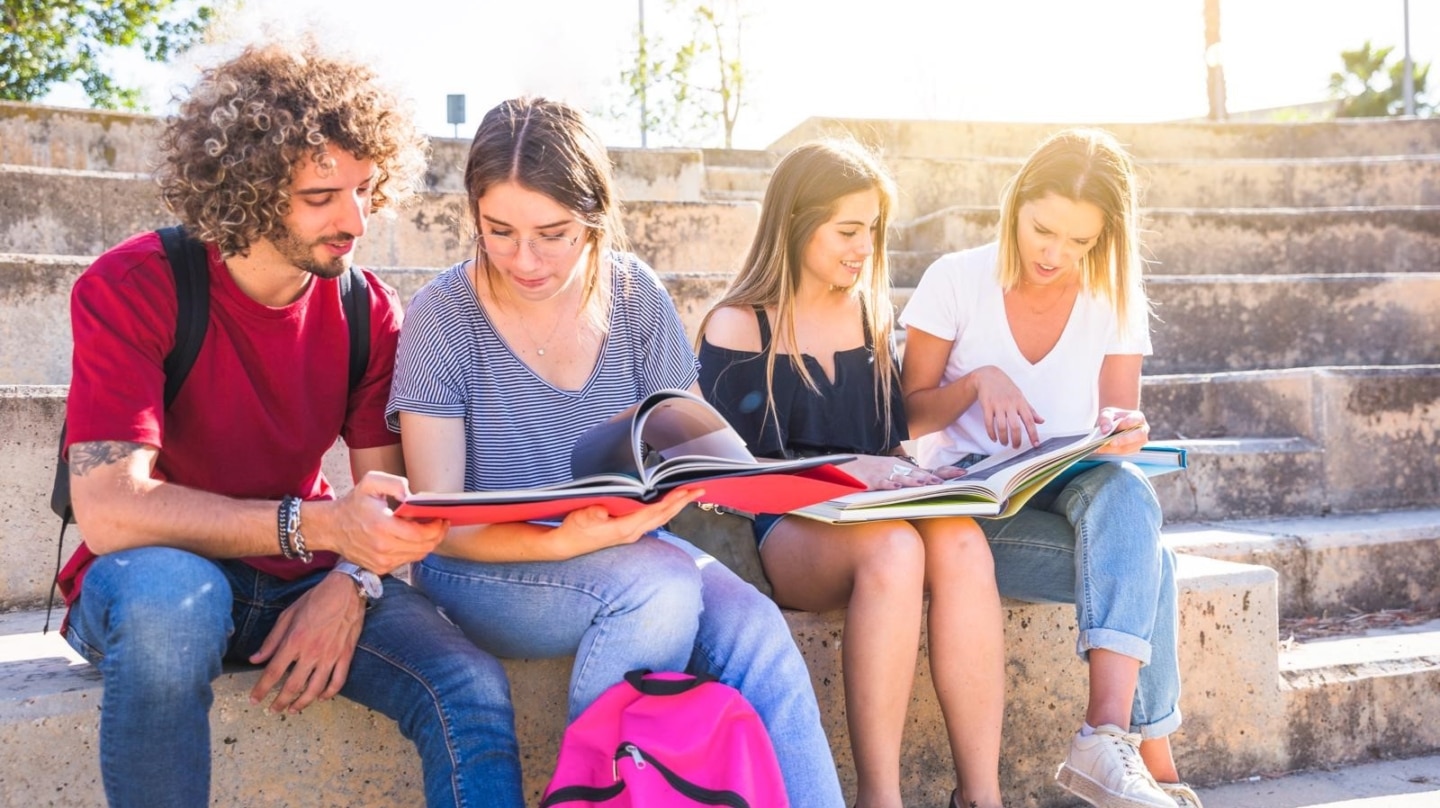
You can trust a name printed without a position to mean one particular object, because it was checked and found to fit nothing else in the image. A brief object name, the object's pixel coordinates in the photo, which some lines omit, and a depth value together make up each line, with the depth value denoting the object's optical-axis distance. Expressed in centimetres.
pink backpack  151
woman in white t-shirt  208
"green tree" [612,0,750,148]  1291
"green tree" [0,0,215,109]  974
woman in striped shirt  167
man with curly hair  150
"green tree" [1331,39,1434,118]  2727
